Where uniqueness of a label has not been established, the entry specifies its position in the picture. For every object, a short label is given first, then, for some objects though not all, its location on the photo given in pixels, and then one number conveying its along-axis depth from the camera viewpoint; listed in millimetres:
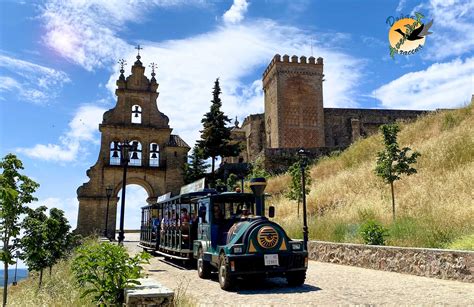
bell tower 34406
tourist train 8766
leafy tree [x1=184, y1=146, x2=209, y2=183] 36531
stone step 5426
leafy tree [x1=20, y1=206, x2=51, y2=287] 14117
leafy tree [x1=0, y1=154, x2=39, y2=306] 12125
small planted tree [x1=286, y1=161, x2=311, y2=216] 22081
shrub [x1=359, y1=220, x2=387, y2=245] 12438
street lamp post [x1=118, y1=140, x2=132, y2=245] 16125
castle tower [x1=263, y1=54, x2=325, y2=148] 47094
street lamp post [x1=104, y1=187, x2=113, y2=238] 28859
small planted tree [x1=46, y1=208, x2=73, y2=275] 19639
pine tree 36719
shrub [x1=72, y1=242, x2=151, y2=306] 6156
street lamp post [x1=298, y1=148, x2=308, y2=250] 14453
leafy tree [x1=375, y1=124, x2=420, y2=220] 16609
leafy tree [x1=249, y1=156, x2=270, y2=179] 32366
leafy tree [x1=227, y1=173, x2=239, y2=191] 32444
